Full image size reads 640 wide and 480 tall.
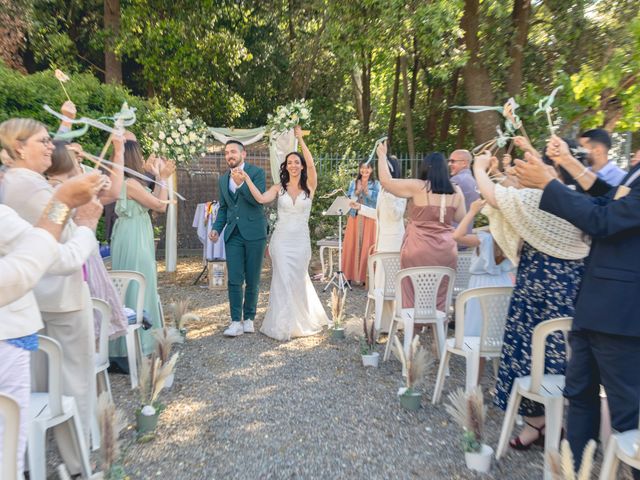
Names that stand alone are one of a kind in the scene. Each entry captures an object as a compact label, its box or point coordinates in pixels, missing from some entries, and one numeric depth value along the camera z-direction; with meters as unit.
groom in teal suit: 5.82
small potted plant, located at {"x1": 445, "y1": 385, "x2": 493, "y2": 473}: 2.98
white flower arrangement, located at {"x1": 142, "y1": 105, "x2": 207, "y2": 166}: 6.20
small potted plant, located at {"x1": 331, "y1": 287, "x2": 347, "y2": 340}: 5.89
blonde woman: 2.62
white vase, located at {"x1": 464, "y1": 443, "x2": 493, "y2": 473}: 3.03
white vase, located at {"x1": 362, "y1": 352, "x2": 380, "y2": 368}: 4.98
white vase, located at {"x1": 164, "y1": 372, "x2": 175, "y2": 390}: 4.38
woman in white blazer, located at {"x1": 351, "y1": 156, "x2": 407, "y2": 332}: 7.08
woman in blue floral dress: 3.01
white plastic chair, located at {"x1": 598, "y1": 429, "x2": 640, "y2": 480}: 2.13
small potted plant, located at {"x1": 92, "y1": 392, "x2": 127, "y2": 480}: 2.48
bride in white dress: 6.05
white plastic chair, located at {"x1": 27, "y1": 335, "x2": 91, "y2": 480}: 2.46
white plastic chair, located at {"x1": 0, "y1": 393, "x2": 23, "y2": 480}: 1.82
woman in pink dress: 4.84
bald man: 6.12
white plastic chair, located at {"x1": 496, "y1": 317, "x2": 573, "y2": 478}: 2.89
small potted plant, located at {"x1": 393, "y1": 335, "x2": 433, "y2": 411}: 3.83
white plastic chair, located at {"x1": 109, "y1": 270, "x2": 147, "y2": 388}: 4.32
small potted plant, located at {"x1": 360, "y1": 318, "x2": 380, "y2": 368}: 4.99
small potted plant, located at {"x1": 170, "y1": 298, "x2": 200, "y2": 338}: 5.41
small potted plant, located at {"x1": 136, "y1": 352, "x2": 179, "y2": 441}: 3.47
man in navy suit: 2.25
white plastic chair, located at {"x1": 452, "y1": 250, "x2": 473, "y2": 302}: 5.75
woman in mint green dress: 4.68
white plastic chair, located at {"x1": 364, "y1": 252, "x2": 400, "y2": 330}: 5.62
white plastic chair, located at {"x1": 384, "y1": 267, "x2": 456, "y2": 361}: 4.61
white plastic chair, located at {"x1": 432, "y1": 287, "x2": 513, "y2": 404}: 3.57
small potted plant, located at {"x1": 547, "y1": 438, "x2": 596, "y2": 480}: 1.86
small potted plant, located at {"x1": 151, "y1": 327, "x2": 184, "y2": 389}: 3.81
